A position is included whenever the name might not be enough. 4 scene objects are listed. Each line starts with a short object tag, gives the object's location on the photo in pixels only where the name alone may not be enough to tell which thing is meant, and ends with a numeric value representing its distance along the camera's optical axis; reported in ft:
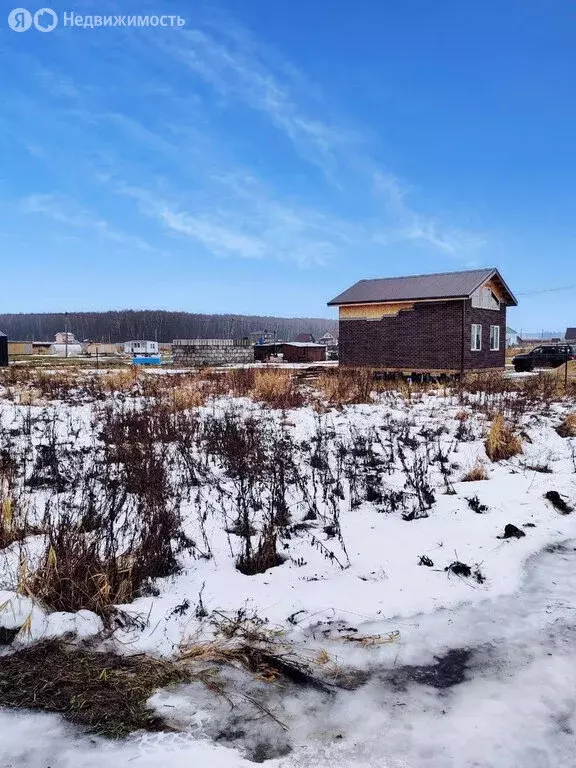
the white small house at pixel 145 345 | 260.42
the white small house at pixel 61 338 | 356.20
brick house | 75.87
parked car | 97.19
